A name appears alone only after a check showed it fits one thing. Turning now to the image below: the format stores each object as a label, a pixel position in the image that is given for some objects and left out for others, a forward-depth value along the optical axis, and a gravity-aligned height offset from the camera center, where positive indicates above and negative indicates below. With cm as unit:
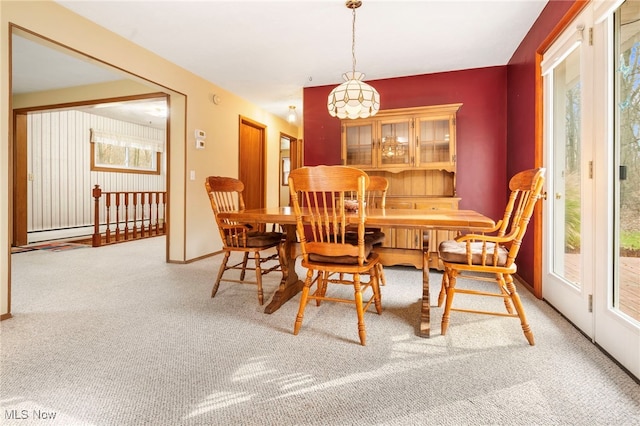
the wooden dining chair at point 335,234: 167 -13
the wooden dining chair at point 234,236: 248 -21
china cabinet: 359 +65
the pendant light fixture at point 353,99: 242 +85
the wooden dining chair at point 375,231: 246 -18
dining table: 176 -7
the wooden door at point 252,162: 522 +84
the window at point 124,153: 655 +128
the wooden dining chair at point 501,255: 170 -25
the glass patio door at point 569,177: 189 +23
